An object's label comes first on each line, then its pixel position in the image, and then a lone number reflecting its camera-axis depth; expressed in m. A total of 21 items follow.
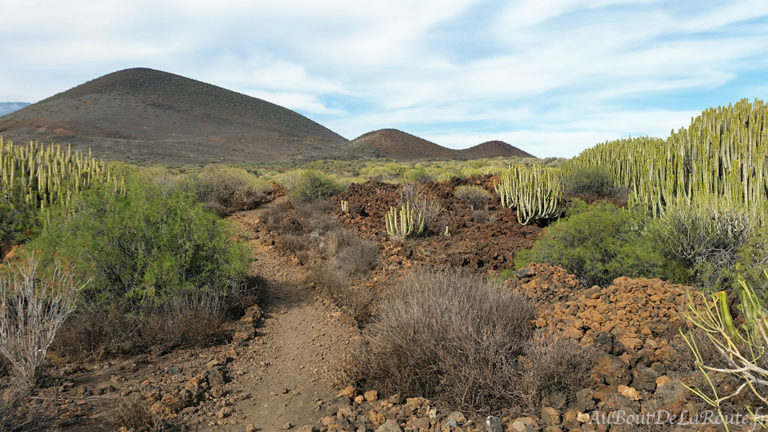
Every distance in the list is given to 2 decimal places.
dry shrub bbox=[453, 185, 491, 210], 13.39
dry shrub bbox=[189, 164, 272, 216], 15.42
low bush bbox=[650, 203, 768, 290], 5.39
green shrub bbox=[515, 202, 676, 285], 5.98
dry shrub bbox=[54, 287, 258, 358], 5.04
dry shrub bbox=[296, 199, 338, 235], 11.48
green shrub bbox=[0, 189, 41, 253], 8.47
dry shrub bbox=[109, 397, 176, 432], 3.54
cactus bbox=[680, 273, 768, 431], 2.02
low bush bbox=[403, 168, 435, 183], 21.73
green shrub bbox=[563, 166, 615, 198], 14.52
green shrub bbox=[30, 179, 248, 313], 5.65
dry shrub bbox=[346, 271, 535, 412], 3.52
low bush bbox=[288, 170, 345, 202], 16.17
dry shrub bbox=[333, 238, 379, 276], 7.90
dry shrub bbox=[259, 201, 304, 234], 11.54
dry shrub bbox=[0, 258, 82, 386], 4.11
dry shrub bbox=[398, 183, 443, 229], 10.82
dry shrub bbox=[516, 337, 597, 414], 3.36
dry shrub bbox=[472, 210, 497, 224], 11.41
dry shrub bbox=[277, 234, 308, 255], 9.78
